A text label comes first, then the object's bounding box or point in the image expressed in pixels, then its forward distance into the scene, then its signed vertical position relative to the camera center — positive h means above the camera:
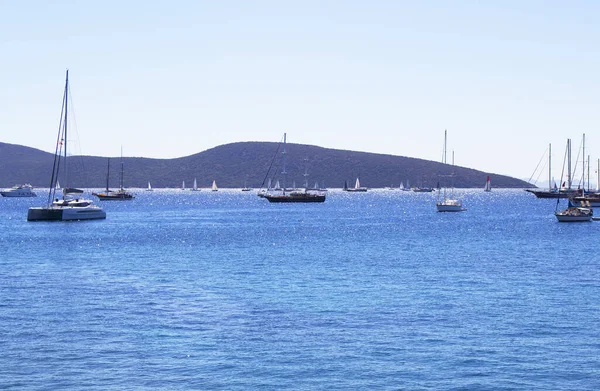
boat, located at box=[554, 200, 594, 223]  126.06 -2.33
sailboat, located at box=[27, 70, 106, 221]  118.11 -4.03
